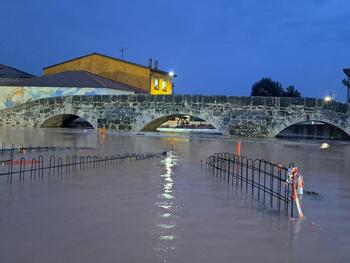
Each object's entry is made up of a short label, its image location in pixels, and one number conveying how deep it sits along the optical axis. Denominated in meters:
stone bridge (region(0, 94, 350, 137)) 31.53
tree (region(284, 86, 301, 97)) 74.24
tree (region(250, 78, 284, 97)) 71.39
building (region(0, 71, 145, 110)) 45.66
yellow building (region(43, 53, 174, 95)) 56.72
